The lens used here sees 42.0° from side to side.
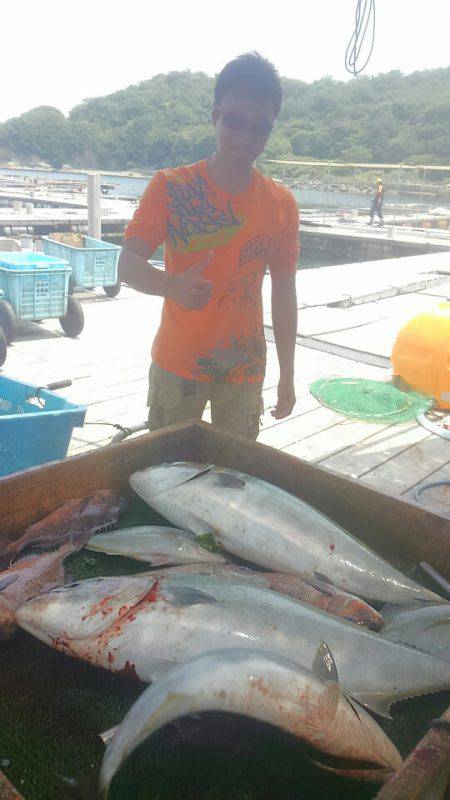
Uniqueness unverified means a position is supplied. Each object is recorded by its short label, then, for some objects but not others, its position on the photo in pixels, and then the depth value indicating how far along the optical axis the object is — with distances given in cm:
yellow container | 591
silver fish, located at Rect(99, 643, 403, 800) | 120
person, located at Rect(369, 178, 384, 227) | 2733
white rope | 516
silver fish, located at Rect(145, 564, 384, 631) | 174
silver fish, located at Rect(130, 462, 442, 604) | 192
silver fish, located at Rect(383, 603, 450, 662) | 164
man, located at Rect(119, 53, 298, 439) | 249
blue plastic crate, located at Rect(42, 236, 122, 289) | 941
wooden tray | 209
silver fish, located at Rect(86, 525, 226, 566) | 195
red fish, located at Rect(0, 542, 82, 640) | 165
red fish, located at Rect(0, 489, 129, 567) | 202
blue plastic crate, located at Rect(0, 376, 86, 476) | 315
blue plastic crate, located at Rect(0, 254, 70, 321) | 744
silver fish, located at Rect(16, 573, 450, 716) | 148
